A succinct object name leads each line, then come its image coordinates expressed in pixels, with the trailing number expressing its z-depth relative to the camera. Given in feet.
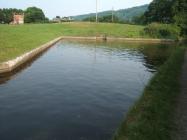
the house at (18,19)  225.14
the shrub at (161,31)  135.71
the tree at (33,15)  267.04
